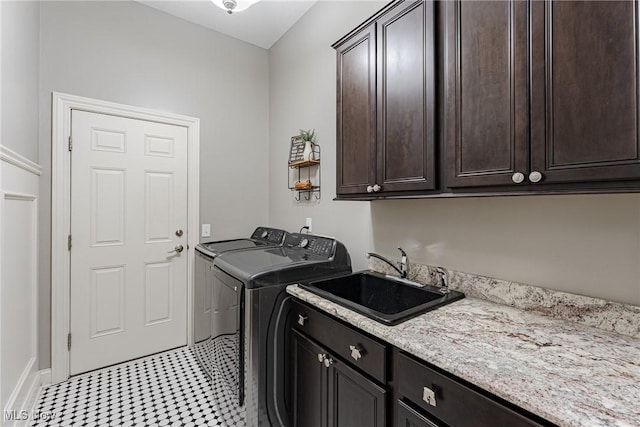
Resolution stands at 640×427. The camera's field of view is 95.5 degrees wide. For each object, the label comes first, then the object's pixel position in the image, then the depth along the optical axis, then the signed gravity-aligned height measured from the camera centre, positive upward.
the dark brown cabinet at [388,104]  1.26 +0.54
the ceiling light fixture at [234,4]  1.93 +1.42
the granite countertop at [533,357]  0.64 -0.42
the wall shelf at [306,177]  2.40 +0.33
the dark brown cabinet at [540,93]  0.78 +0.38
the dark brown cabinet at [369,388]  0.78 -0.60
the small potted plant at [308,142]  2.38 +0.59
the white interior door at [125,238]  2.25 -0.20
